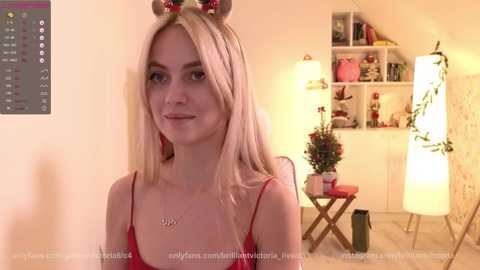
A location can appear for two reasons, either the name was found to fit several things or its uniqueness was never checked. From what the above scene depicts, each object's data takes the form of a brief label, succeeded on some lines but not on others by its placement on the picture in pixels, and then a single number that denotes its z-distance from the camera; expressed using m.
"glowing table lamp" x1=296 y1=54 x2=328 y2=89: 3.79
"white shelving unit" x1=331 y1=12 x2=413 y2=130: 4.20
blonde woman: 0.80
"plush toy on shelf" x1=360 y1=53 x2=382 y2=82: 4.20
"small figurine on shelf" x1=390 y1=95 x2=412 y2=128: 4.19
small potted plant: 3.14
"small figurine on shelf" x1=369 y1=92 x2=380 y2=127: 4.27
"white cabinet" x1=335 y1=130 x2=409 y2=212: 3.99
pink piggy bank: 4.16
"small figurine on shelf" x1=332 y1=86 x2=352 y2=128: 4.21
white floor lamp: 2.92
